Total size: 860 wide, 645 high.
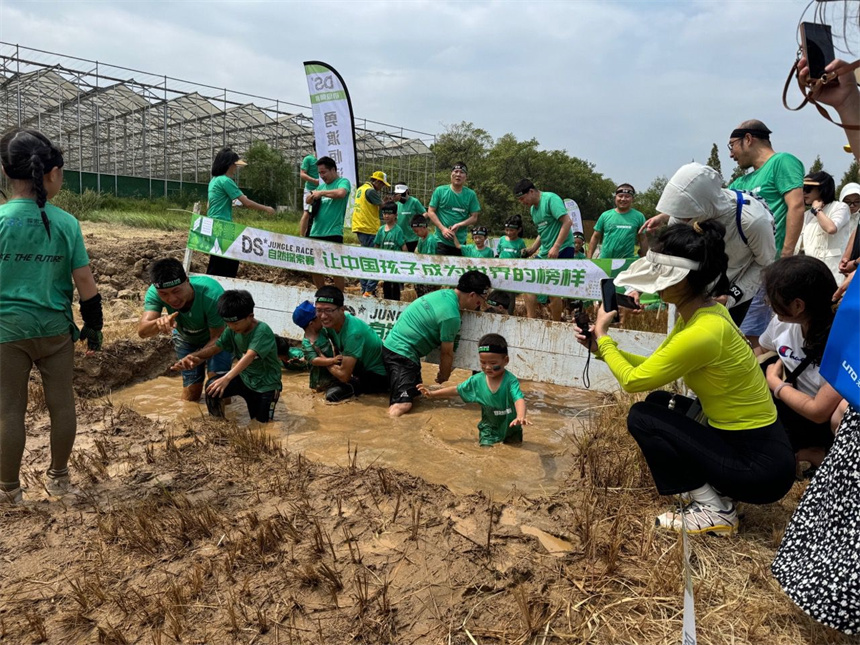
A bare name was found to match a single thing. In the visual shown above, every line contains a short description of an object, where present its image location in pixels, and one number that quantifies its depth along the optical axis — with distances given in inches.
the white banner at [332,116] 462.9
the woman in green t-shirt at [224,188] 314.3
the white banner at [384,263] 255.3
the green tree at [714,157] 1762.2
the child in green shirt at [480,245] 399.5
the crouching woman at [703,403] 110.0
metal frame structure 1008.2
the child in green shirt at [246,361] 198.7
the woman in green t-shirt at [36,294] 133.7
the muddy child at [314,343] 240.5
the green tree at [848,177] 1403.5
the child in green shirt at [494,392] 179.9
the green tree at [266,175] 1138.0
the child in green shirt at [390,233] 406.0
